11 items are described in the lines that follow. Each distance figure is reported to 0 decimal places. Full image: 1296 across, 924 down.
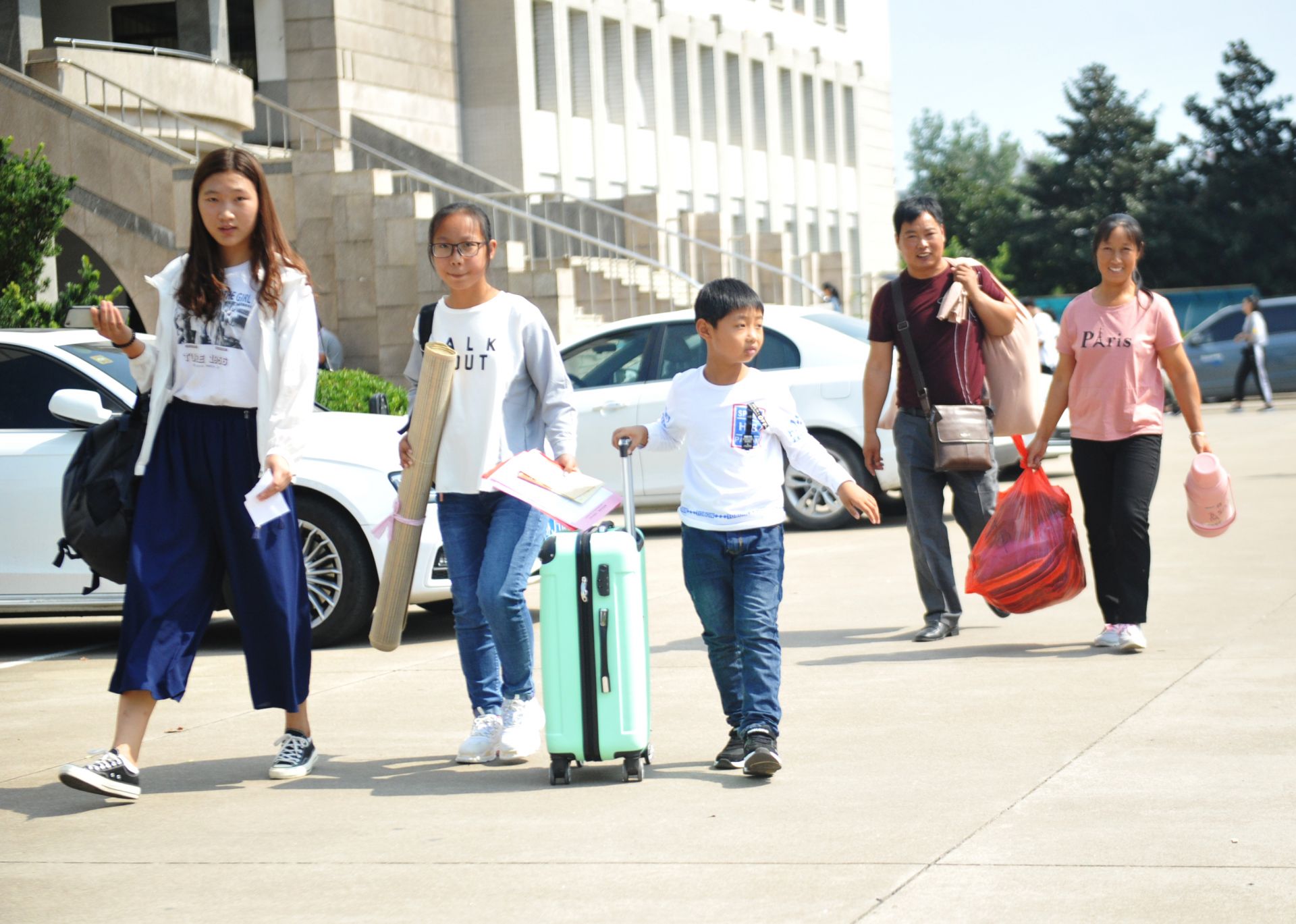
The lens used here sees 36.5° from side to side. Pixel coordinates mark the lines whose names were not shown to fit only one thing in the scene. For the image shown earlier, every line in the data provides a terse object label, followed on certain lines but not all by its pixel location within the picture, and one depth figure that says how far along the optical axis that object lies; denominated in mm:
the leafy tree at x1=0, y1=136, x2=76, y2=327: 15531
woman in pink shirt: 8430
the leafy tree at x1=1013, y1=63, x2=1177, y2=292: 73062
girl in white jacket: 6242
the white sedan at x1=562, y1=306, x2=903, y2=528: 14281
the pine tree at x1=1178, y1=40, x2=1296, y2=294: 65750
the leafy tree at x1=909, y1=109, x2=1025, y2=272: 84562
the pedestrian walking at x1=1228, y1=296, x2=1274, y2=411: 32062
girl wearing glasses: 6402
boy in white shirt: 6121
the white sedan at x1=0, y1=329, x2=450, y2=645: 9484
